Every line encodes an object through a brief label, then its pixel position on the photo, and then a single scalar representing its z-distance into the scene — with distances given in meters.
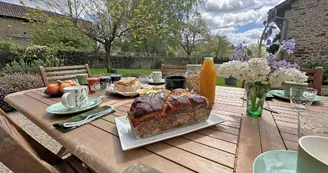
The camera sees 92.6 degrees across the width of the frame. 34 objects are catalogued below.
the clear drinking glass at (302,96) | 0.82
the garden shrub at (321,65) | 5.01
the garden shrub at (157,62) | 10.67
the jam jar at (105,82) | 1.34
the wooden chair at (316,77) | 1.53
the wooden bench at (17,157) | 0.38
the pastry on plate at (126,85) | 1.19
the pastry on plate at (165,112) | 0.56
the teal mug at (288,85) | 1.01
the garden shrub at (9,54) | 5.90
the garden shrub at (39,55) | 4.78
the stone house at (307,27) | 5.09
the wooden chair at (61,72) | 1.69
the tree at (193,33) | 12.47
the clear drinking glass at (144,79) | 1.75
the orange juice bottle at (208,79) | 0.94
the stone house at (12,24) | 13.01
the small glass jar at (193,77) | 1.15
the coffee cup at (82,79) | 1.54
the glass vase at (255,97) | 0.78
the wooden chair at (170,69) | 2.24
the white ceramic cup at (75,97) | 0.81
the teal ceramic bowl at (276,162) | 0.41
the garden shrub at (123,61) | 9.98
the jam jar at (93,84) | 1.29
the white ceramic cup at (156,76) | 1.69
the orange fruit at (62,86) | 1.19
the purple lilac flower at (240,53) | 0.87
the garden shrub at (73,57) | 7.12
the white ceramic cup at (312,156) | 0.26
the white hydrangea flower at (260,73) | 0.68
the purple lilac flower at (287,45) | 0.78
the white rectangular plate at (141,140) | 0.52
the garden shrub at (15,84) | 2.81
